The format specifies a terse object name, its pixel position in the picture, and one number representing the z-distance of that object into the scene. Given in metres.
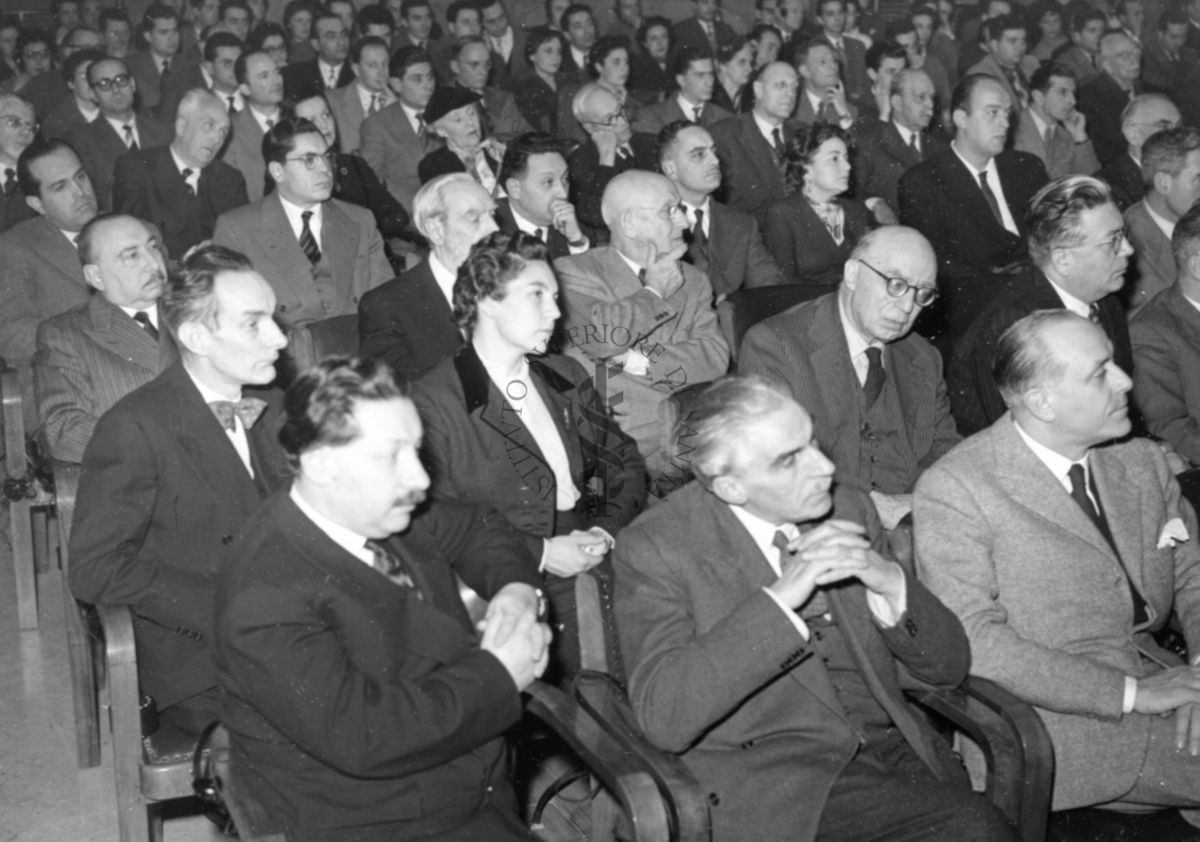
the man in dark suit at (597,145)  6.00
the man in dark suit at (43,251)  4.46
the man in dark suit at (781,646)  2.11
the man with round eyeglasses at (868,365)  3.46
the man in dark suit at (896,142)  6.84
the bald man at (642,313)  3.82
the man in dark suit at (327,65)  8.16
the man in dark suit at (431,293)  3.89
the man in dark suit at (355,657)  1.86
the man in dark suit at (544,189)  4.88
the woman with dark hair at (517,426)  2.94
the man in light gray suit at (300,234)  4.86
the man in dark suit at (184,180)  5.82
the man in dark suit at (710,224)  5.02
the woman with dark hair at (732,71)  8.28
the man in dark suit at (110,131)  6.57
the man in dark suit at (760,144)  6.66
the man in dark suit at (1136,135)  6.30
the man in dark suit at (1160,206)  4.85
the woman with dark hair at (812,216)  5.18
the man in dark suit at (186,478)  2.51
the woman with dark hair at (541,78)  8.05
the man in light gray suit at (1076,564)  2.40
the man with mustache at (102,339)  3.43
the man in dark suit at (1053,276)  3.61
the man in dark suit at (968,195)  5.63
